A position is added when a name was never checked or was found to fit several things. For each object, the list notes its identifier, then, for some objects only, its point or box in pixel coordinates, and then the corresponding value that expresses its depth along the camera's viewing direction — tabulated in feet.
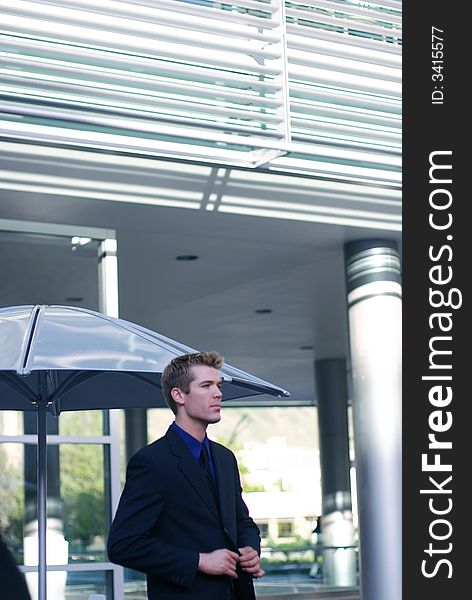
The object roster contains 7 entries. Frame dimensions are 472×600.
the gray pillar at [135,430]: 75.77
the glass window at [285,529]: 98.96
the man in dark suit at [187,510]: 14.17
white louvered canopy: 26.73
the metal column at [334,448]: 63.36
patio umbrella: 16.02
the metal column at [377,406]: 33.32
